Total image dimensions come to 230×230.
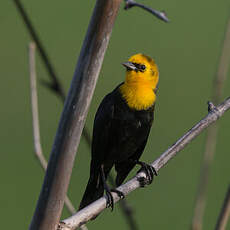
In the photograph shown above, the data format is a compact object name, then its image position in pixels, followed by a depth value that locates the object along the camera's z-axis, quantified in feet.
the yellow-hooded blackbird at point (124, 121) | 16.67
